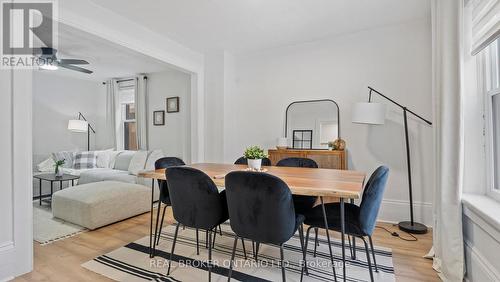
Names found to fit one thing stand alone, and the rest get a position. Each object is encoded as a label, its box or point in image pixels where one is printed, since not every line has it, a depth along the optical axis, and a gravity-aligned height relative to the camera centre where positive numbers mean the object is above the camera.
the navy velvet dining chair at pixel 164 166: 2.43 -0.25
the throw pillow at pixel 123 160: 4.91 -0.35
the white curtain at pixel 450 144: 1.85 -0.02
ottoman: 2.95 -0.77
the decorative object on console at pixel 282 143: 3.74 -0.02
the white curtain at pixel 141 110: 5.45 +0.70
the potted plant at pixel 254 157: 2.21 -0.14
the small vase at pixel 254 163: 2.22 -0.19
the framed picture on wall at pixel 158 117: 5.34 +0.53
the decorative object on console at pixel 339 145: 3.37 -0.05
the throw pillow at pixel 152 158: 4.48 -0.29
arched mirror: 3.62 +0.27
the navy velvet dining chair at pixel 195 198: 1.75 -0.40
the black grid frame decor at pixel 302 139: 3.76 +0.04
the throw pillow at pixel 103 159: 5.17 -0.35
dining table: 1.44 -0.28
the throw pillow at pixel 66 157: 4.90 -0.29
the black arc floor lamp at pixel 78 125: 5.32 +0.37
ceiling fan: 3.40 +1.21
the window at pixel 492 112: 1.75 +0.21
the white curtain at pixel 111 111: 5.87 +0.75
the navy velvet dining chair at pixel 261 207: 1.45 -0.39
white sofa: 4.33 -0.49
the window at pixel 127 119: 5.93 +0.56
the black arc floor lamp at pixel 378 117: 2.92 +0.29
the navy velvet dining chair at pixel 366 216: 1.65 -0.52
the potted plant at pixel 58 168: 4.05 -0.42
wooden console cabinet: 3.27 -0.20
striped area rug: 1.98 -1.06
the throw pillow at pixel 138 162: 4.50 -0.37
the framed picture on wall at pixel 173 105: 5.13 +0.78
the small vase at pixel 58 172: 4.06 -0.50
